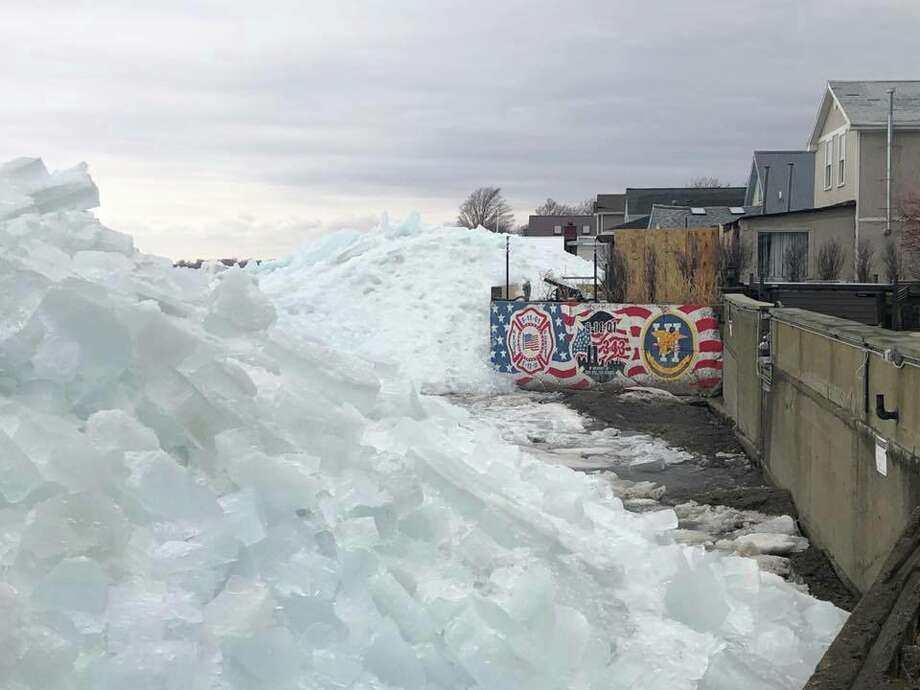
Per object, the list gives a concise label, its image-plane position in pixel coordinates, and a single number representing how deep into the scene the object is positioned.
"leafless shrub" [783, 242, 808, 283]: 26.05
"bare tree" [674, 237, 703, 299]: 21.61
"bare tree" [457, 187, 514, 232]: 83.56
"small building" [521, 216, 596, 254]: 72.44
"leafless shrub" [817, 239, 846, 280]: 24.75
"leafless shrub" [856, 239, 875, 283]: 24.66
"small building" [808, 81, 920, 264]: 26.42
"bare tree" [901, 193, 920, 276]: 25.12
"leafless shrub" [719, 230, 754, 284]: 22.06
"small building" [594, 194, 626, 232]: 59.24
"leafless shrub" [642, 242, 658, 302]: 22.28
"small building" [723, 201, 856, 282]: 26.88
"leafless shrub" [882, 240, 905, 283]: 24.10
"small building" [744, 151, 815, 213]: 37.88
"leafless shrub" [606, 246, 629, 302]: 22.91
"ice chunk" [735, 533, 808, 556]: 8.97
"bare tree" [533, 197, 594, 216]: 98.12
